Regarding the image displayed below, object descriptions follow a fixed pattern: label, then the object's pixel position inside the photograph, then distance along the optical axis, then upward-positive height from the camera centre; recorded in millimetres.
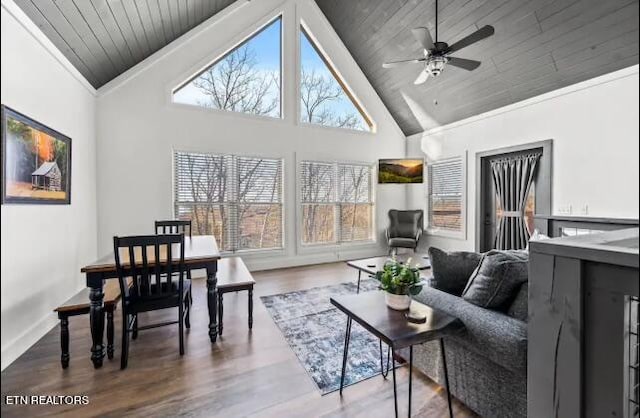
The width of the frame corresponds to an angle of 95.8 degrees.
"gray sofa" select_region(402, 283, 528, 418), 1425 -845
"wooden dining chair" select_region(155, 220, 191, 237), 3470 -233
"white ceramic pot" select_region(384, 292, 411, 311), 1758 -593
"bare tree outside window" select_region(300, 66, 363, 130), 5523 +2035
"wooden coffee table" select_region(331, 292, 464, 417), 1463 -651
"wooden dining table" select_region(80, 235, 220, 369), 2086 -565
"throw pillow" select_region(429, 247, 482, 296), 2027 -450
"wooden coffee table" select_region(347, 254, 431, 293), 3389 -753
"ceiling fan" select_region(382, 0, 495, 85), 3006 +1687
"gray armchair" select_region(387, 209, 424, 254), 5724 -452
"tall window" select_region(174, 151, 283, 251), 4555 +128
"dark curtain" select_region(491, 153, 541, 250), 3895 +130
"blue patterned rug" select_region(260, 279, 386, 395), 2094 -1195
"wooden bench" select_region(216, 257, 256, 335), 2662 -729
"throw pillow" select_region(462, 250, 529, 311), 1640 -434
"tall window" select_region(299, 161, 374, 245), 5539 +60
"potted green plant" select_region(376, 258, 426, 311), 1745 -489
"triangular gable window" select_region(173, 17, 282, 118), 4699 +2143
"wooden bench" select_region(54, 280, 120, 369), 2053 -761
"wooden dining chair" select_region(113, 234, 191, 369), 2113 -574
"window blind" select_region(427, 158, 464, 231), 5457 +211
